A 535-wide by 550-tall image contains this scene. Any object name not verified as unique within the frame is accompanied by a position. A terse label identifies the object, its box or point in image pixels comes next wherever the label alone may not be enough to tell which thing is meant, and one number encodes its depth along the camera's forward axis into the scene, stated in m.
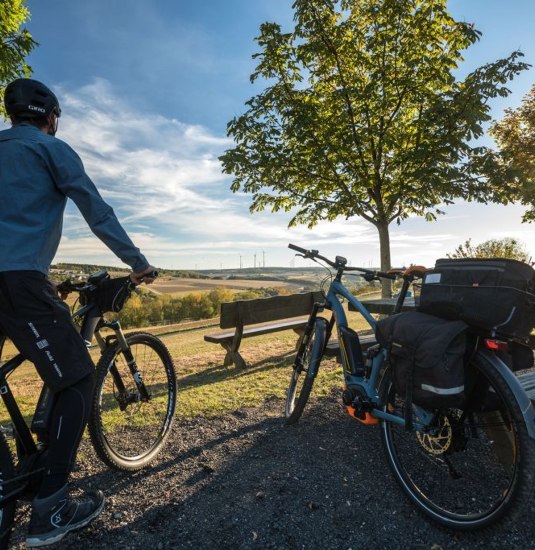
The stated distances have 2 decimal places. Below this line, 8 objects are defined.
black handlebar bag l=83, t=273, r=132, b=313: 2.68
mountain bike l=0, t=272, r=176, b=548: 2.11
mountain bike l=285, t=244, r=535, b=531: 1.95
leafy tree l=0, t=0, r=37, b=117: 7.41
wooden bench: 6.73
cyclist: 2.00
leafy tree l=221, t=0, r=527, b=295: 7.86
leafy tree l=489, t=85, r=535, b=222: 14.18
